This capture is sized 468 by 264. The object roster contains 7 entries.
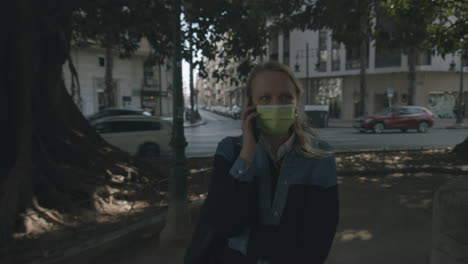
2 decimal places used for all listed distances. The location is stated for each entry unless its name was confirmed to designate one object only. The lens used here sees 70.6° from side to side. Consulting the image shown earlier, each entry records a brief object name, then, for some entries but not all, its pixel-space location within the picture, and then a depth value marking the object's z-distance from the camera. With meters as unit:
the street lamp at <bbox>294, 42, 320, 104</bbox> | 37.48
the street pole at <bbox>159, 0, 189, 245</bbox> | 4.32
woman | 1.50
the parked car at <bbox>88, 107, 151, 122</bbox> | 18.80
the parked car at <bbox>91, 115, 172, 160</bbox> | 11.14
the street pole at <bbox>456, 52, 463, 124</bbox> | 26.71
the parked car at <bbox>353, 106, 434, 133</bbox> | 20.83
